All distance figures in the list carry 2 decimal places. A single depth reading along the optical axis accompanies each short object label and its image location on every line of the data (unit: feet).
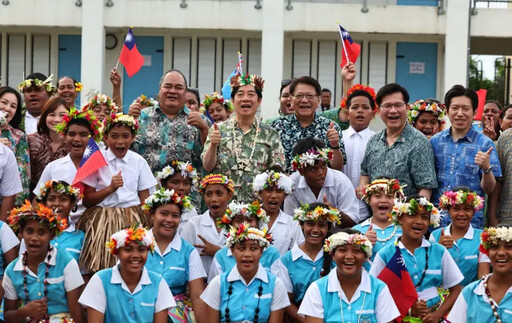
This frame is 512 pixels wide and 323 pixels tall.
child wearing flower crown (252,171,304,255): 26.05
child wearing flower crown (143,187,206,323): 24.77
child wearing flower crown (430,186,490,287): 25.67
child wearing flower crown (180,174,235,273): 26.11
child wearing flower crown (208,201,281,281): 24.79
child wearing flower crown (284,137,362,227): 26.61
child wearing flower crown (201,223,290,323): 23.35
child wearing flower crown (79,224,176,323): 22.66
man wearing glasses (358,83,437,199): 26.76
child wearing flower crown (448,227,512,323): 21.95
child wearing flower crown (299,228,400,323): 22.58
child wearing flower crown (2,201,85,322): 23.36
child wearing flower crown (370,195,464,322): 24.27
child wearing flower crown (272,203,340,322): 24.93
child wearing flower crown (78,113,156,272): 25.18
